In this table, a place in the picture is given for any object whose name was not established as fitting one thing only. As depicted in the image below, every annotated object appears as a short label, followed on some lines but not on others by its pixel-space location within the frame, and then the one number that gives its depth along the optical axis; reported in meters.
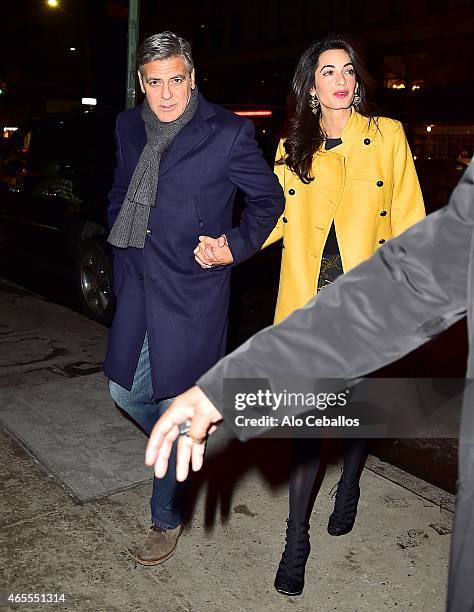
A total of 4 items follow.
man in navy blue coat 2.99
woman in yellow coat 3.09
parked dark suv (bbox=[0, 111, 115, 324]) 7.81
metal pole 7.17
